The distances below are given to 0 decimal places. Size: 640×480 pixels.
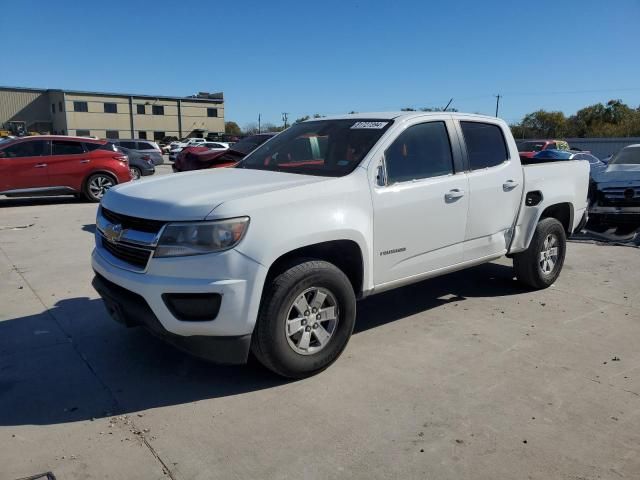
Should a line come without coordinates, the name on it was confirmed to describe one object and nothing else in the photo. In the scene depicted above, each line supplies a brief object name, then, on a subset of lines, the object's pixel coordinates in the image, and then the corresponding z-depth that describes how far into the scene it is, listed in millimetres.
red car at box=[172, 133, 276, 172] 10766
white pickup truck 3264
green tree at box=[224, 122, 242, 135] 116200
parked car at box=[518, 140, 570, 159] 22906
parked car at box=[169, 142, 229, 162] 32431
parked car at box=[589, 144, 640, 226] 8727
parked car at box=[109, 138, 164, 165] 27766
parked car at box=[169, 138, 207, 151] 43944
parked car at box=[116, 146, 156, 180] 19750
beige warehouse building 74312
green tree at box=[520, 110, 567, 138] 72688
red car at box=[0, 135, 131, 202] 12102
